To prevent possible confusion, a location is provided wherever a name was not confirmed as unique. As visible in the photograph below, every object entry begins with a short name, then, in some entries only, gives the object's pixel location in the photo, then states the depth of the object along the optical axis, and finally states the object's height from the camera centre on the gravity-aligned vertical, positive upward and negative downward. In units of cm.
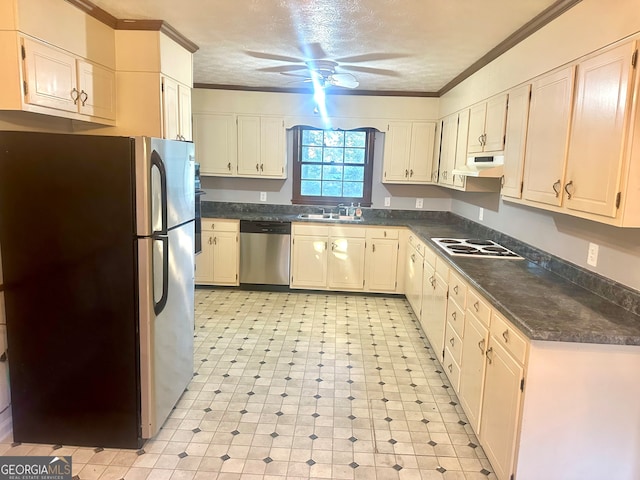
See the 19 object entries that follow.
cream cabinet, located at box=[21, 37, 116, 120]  224 +52
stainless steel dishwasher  515 -84
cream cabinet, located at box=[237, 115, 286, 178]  521 +39
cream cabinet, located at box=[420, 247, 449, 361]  333 -92
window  555 +21
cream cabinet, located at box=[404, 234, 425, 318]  426 -89
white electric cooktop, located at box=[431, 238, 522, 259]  329 -48
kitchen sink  524 -41
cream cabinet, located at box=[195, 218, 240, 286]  516 -89
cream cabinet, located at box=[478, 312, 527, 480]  195 -97
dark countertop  182 -55
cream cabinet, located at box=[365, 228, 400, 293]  509 -87
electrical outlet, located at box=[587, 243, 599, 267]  244 -35
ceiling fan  360 +104
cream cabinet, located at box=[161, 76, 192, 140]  314 +50
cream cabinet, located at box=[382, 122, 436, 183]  522 +40
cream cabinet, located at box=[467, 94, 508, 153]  315 +49
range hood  320 +17
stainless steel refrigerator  216 -55
